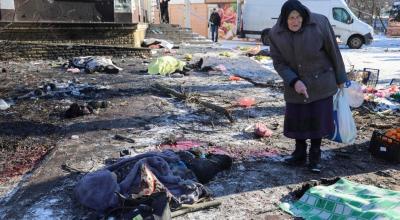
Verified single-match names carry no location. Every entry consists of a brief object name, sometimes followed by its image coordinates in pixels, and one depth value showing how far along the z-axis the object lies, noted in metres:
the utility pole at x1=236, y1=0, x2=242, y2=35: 27.24
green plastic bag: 10.98
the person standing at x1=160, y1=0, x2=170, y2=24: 27.41
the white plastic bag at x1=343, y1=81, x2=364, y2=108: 6.47
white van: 23.64
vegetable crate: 4.66
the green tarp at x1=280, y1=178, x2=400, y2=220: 3.20
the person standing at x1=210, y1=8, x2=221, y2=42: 25.08
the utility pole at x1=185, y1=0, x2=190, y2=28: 35.56
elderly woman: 4.07
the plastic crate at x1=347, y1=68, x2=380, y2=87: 9.02
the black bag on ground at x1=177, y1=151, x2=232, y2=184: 4.11
